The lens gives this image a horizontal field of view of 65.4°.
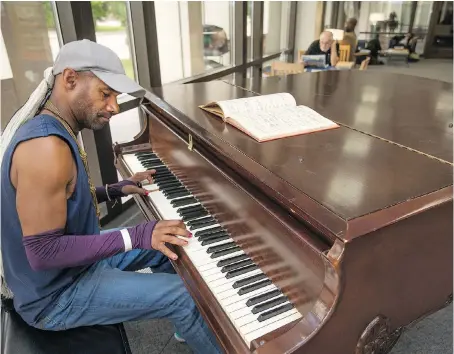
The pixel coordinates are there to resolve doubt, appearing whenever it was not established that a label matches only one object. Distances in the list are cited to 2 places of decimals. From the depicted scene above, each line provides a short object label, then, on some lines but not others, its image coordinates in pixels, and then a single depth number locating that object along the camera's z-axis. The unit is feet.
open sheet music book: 4.41
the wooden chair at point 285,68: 15.10
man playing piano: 3.38
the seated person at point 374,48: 31.53
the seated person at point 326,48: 17.24
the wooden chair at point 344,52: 22.61
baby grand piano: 2.73
